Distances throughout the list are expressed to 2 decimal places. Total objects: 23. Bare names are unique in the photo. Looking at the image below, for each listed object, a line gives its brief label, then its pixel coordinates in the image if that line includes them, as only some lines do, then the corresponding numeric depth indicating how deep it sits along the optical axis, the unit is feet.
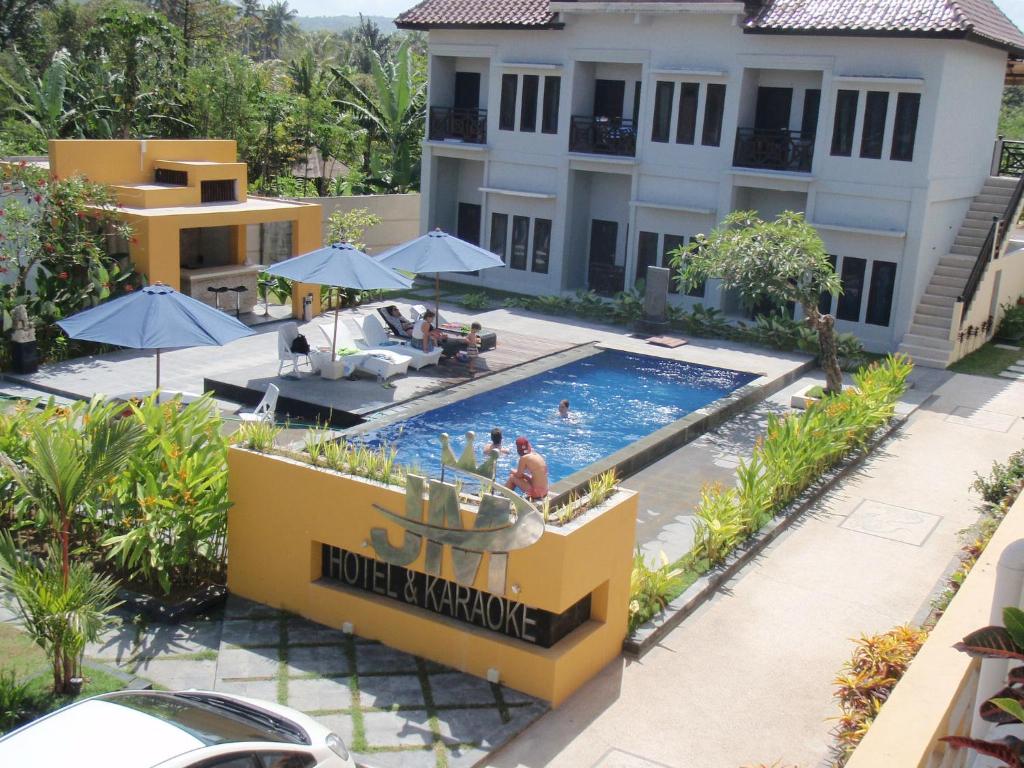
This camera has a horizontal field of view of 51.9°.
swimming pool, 53.52
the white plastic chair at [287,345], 59.47
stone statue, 59.62
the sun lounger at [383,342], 64.23
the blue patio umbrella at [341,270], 57.11
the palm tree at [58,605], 27.43
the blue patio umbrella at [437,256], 65.46
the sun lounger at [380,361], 60.29
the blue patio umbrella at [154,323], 47.19
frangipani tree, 61.62
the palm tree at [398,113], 114.93
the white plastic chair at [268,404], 51.27
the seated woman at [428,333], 65.00
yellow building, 68.08
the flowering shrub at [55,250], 62.03
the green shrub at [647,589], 35.45
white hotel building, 79.66
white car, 20.79
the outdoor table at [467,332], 70.75
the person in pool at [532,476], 38.75
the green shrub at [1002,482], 48.29
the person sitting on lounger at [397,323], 69.56
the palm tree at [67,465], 28.71
